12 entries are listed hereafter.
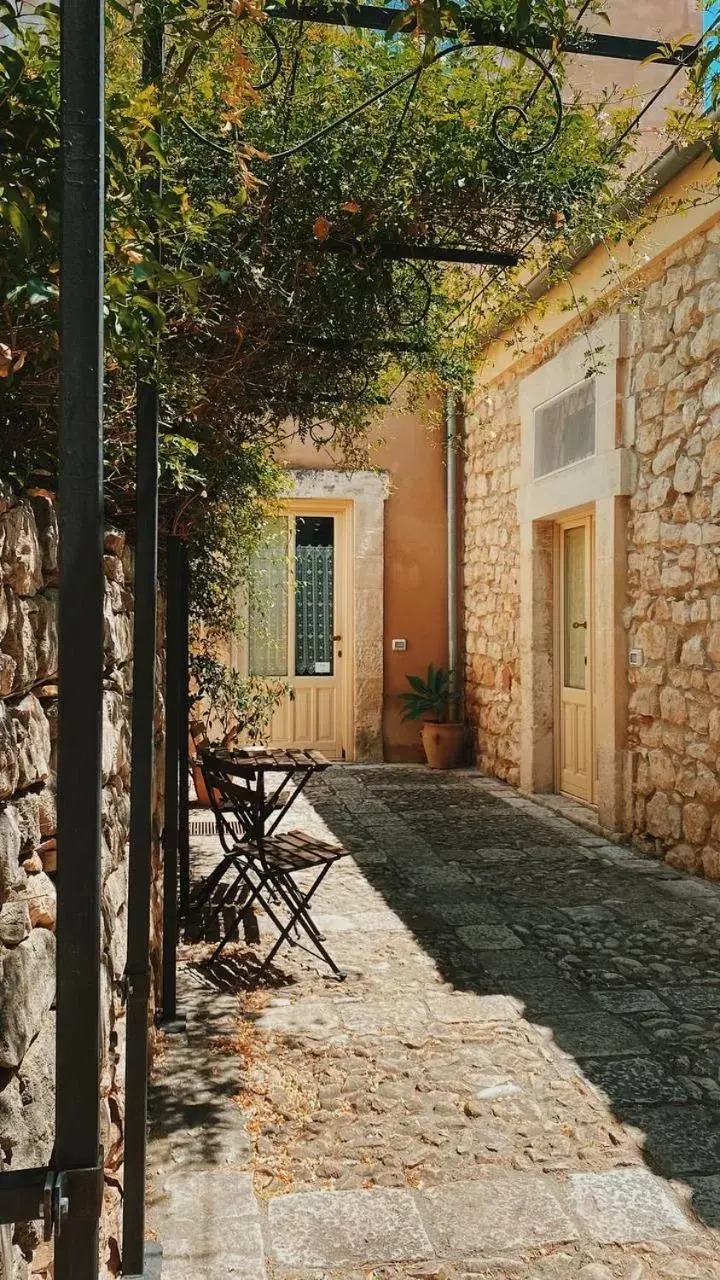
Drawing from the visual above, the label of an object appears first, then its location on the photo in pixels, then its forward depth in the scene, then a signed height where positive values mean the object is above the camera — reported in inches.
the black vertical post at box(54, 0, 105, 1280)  32.8 +1.0
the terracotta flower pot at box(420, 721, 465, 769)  337.4 -35.5
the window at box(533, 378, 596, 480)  243.3 +57.0
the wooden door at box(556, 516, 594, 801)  262.7 -5.3
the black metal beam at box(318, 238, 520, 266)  100.3 +43.0
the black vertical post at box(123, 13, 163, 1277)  70.1 -16.1
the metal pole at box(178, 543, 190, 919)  135.9 -14.6
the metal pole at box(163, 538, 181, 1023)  123.3 -16.9
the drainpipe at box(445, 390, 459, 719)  353.4 +31.4
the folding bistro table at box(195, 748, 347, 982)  144.2 -32.5
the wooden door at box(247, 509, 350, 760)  353.7 +0.6
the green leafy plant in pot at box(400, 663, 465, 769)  338.0 -25.7
